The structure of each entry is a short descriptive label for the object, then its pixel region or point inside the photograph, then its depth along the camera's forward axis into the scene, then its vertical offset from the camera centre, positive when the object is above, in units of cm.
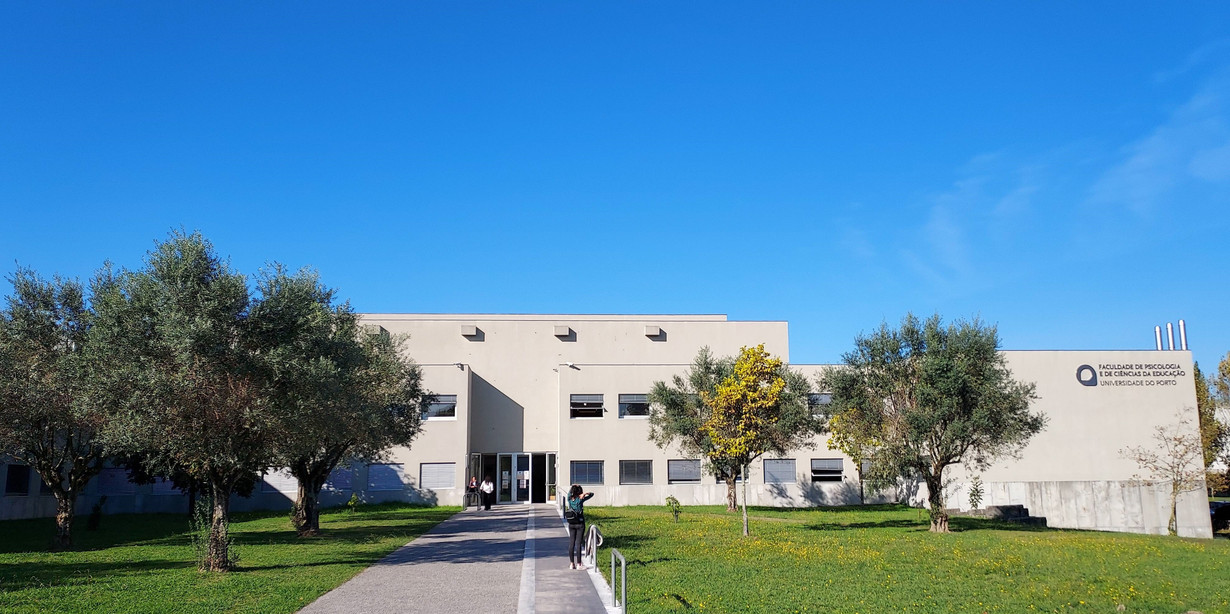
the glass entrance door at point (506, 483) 4222 -229
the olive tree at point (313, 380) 1625 +120
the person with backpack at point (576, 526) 1550 -164
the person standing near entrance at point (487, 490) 3709 -236
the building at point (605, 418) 3962 +63
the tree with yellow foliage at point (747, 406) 2359 +68
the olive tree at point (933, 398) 2362 +82
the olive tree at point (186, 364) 1506 +137
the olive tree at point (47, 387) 1977 +130
